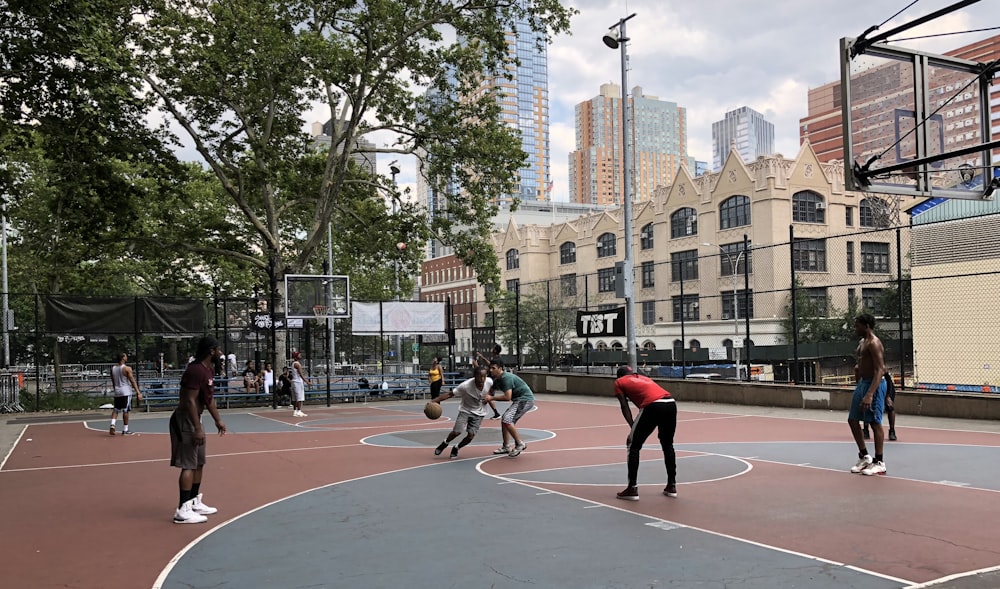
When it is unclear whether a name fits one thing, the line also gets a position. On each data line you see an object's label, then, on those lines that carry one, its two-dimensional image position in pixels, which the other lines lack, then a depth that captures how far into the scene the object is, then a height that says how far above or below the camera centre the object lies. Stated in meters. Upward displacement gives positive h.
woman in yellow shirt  24.53 -1.64
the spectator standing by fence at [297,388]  23.17 -1.77
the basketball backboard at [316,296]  26.84 +1.06
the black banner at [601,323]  28.86 -0.07
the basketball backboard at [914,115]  8.74 +2.23
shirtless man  10.61 -1.06
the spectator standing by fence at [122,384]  17.31 -1.18
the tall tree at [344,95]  25.41 +8.00
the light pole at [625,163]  22.88 +4.53
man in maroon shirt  8.82 -1.16
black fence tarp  25.97 +0.51
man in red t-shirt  9.48 -1.20
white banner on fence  30.28 +0.27
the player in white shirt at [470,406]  13.18 -1.38
